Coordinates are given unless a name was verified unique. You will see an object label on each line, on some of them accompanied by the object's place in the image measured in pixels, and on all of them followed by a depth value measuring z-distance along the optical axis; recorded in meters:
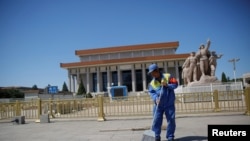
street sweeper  4.79
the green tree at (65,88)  64.75
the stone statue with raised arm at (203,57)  17.81
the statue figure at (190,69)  18.27
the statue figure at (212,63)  17.76
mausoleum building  58.92
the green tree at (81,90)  50.65
